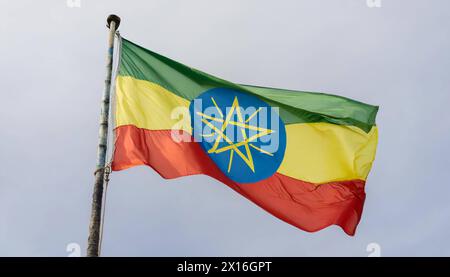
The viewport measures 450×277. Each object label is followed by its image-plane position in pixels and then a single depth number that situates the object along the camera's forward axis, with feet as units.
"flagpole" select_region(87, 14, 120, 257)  34.37
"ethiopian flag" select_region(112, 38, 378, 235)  42.32
